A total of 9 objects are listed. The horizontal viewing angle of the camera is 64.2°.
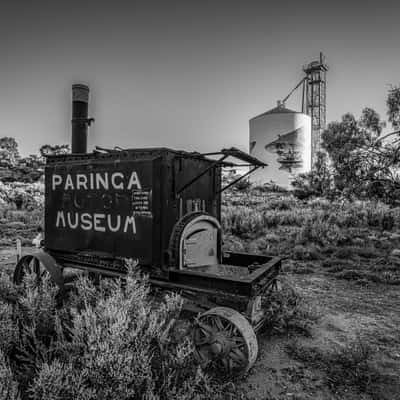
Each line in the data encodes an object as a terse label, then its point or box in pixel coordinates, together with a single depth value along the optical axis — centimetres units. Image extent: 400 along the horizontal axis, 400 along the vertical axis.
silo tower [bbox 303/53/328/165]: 4050
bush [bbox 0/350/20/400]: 212
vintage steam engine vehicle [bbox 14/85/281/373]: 367
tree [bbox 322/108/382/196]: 838
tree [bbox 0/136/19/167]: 3716
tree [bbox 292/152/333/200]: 927
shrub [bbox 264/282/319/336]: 465
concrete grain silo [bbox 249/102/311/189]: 3052
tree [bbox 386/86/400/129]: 785
